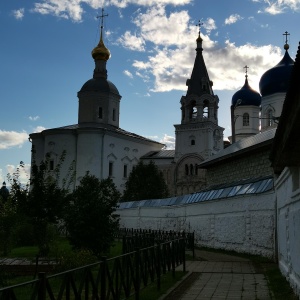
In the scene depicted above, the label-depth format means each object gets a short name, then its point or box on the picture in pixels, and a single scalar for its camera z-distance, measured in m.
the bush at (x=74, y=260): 9.48
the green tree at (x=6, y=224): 14.56
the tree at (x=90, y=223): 12.46
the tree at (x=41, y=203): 15.20
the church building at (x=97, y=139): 44.12
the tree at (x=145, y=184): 40.97
